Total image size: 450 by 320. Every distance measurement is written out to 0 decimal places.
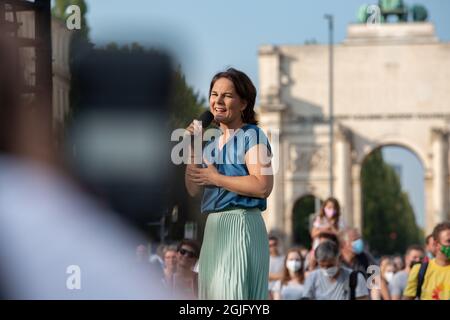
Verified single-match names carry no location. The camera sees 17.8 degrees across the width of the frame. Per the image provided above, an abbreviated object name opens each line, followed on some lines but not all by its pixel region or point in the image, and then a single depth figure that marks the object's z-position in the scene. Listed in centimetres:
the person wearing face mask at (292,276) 1319
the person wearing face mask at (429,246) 1041
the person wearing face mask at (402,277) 1494
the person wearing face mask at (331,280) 1040
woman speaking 588
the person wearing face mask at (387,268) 1818
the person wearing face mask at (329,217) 1412
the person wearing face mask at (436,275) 995
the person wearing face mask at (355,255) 1236
